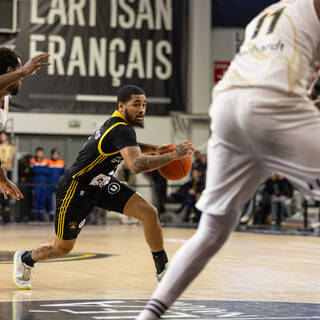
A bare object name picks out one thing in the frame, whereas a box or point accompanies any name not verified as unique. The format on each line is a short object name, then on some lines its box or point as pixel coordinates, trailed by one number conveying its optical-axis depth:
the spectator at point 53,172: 18.02
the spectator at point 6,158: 16.61
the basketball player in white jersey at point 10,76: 4.73
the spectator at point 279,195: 16.23
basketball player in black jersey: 5.88
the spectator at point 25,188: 17.56
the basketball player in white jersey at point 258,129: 3.28
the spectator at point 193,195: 17.36
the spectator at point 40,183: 17.83
